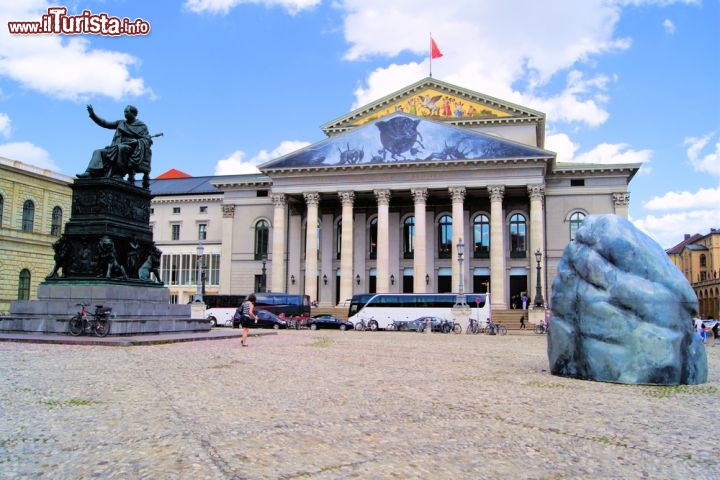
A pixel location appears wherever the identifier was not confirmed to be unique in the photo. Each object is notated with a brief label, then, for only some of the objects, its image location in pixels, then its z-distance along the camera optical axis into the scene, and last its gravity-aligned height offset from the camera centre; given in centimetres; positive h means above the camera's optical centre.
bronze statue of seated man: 2017 +472
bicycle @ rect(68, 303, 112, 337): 1845 -66
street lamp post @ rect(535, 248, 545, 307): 4443 +42
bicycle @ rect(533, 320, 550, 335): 4072 -170
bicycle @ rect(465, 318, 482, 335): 4200 -170
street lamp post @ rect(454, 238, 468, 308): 4366 +49
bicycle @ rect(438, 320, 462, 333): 4262 -172
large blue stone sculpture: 1166 -21
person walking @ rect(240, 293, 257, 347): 2031 -48
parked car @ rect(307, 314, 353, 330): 4469 -158
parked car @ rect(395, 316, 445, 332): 4331 -162
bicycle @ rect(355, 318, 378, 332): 4598 -179
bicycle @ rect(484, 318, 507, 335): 3976 -175
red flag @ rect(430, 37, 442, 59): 6110 +2402
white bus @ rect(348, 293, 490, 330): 4575 -45
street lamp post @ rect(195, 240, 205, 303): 4369 +82
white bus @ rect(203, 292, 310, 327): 5016 -41
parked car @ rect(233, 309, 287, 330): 4359 -143
